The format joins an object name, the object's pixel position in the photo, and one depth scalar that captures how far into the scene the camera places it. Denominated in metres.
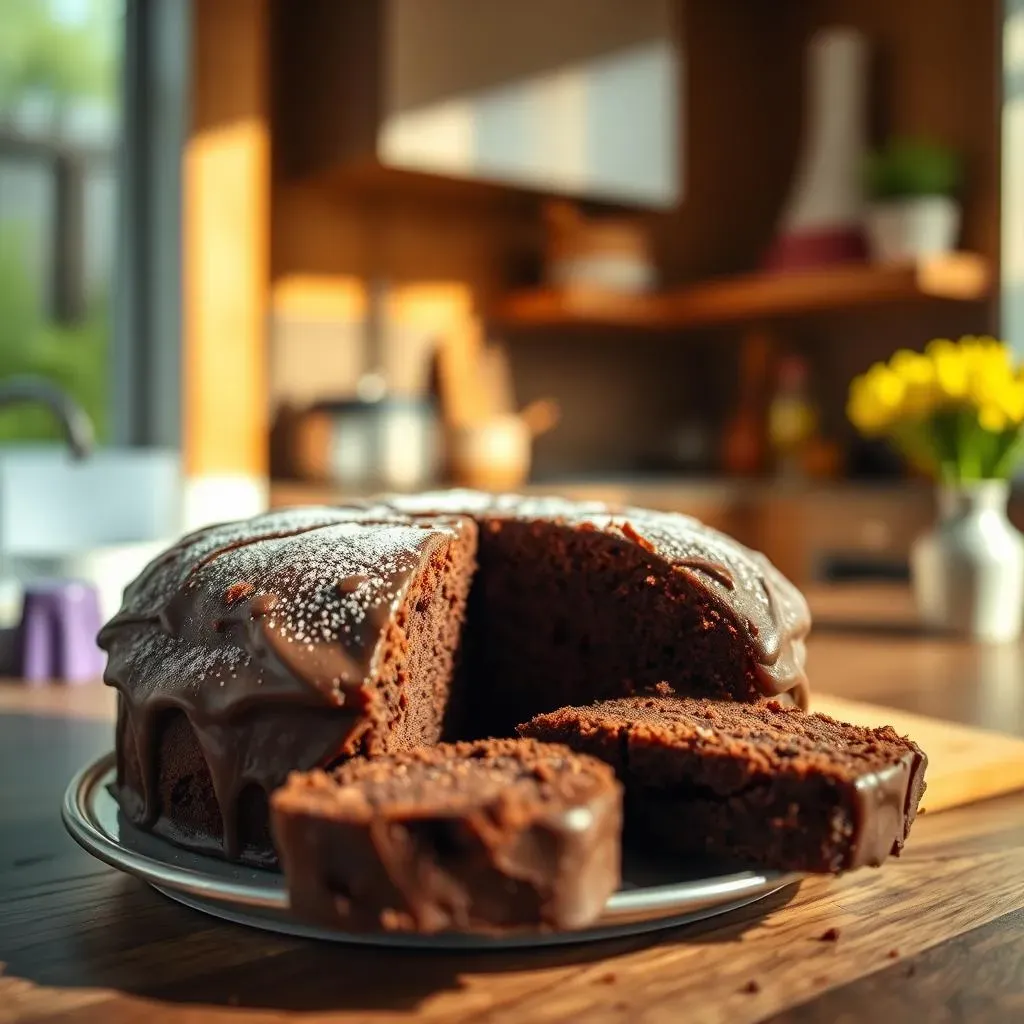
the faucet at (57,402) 1.93
